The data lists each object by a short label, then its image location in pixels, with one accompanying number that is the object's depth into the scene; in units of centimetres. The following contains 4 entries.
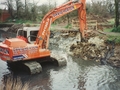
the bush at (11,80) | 592
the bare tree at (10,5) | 2733
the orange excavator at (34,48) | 634
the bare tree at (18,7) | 2628
